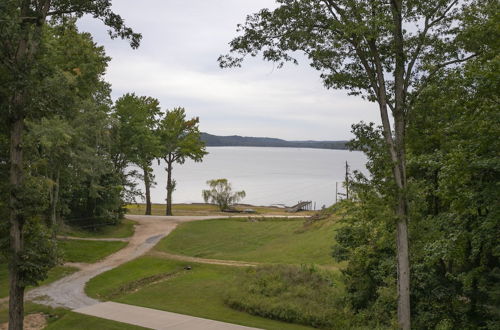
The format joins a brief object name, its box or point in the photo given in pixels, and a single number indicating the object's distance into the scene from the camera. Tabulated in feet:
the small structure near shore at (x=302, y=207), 179.24
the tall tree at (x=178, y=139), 152.87
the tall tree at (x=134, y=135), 127.95
